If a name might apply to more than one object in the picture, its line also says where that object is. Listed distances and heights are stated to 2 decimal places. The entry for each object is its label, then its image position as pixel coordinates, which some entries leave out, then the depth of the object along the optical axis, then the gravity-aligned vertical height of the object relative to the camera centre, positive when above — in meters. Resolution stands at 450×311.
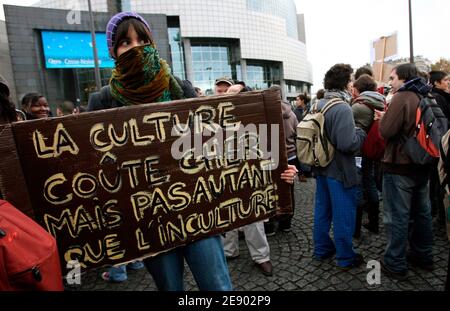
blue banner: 26.20 +6.90
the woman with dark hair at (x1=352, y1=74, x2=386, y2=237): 3.43 -0.22
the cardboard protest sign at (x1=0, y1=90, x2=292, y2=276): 1.32 -0.24
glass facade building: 39.12 +10.62
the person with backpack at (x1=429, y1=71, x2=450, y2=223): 3.89 -0.13
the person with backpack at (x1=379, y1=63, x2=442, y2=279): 2.57 -0.74
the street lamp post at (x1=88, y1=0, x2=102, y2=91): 13.19 +2.53
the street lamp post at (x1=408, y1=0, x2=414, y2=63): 12.79 +2.49
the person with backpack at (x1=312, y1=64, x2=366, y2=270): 2.71 -0.67
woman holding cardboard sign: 1.50 +0.15
